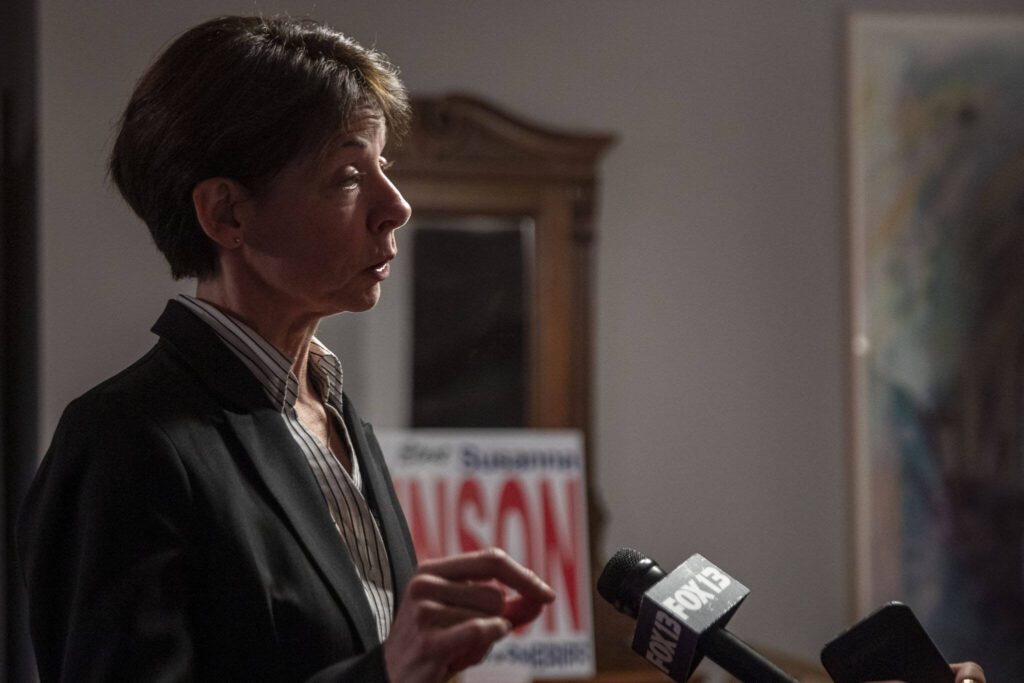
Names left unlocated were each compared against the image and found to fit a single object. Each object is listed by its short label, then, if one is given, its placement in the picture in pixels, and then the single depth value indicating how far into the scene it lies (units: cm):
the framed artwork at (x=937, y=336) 326
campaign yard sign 282
